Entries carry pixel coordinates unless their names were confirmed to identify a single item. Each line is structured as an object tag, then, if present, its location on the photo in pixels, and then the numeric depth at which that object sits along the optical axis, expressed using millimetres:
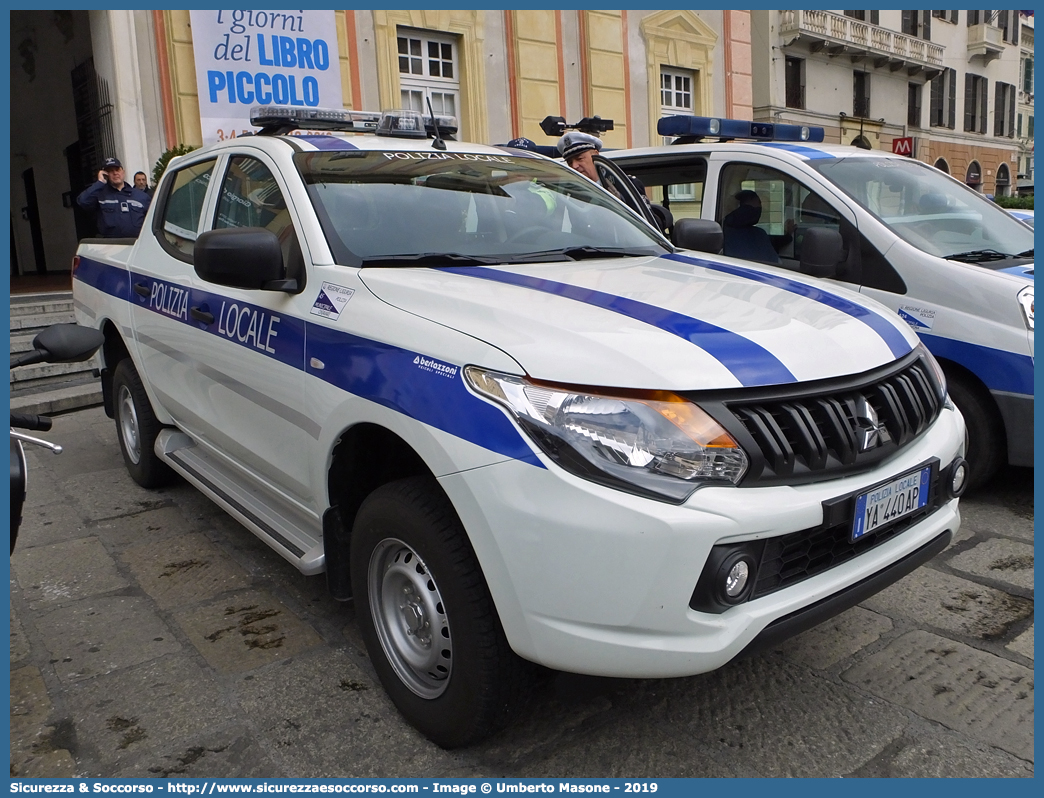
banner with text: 11133
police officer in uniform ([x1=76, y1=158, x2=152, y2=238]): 8914
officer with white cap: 6129
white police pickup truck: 2016
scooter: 2412
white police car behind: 4021
